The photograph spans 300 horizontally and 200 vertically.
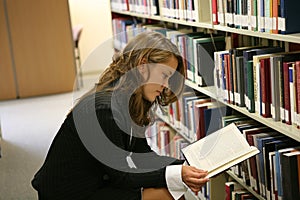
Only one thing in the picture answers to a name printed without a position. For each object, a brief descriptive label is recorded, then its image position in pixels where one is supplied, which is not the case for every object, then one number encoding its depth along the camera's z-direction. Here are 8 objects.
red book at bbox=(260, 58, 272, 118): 2.09
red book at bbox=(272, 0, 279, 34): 1.97
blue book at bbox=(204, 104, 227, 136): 2.79
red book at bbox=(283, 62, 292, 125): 1.96
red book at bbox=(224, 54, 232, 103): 2.47
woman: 2.03
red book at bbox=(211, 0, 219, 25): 2.56
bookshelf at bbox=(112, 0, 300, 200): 1.94
